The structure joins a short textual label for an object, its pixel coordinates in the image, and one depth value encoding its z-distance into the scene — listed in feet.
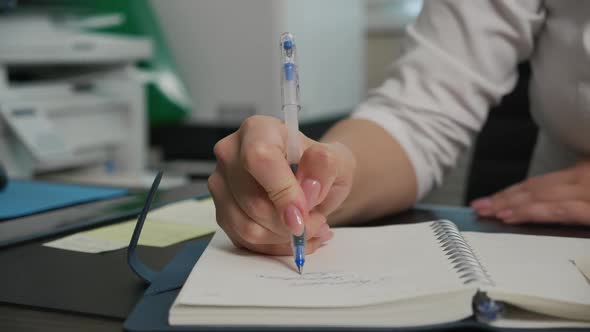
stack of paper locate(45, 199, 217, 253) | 2.32
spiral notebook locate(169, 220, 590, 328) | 1.73
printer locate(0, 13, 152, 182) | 4.60
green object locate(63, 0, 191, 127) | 6.12
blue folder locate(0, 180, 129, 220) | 2.68
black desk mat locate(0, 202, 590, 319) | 1.90
